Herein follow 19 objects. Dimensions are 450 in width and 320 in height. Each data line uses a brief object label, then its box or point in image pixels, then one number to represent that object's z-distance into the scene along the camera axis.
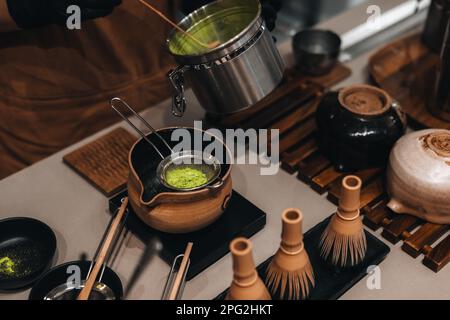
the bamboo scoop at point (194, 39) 1.40
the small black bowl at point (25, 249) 1.26
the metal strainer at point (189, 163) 1.35
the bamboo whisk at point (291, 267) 1.05
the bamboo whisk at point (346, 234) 1.16
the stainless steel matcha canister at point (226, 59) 1.29
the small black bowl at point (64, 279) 1.24
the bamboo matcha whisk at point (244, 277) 0.98
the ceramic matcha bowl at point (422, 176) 1.32
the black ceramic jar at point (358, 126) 1.46
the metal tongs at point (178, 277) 1.18
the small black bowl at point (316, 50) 1.86
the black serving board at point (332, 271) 1.24
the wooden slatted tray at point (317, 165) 1.36
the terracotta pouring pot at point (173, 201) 1.24
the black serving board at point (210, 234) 1.30
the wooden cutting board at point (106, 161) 1.53
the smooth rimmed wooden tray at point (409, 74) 1.71
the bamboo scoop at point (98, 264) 1.15
